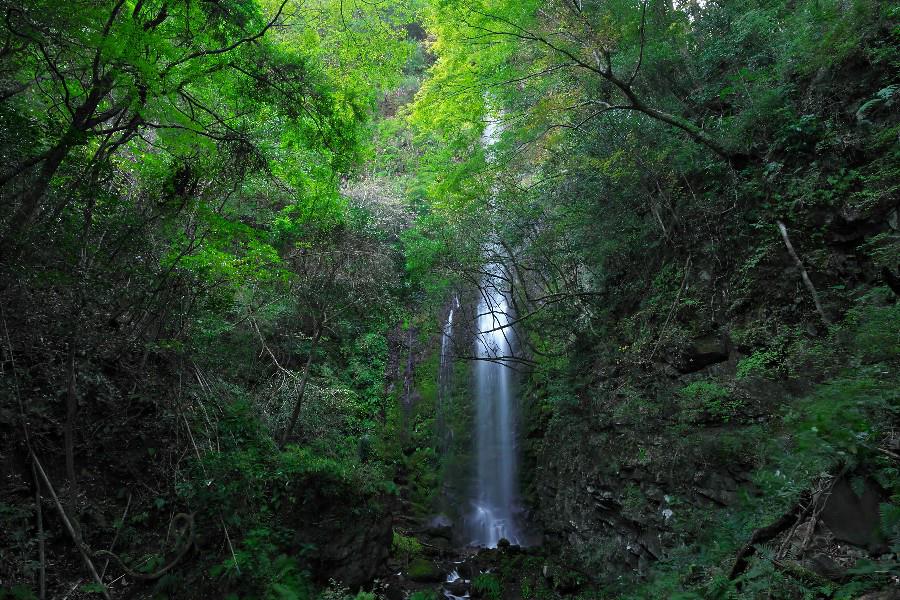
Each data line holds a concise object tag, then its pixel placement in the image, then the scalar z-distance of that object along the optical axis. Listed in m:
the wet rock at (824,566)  3.00
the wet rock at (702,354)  5.66
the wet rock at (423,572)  8.09
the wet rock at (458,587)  7.90
